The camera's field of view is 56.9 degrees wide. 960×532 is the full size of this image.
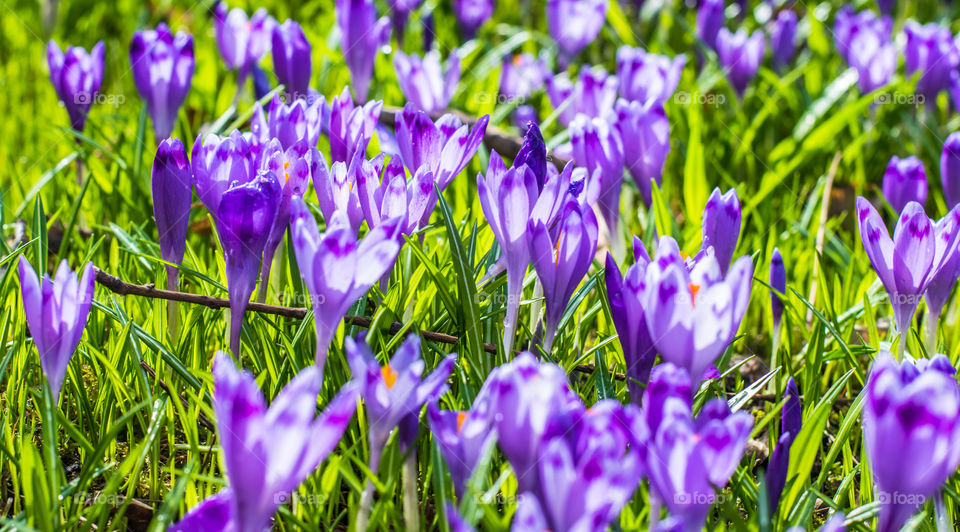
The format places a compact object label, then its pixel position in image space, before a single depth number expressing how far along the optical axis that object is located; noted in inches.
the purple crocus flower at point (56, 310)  48.4
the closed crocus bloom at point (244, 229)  52.8
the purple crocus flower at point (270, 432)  37.4
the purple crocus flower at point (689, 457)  39.9
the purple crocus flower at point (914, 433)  38.0
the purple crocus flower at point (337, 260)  46.0
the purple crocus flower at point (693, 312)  46.4
